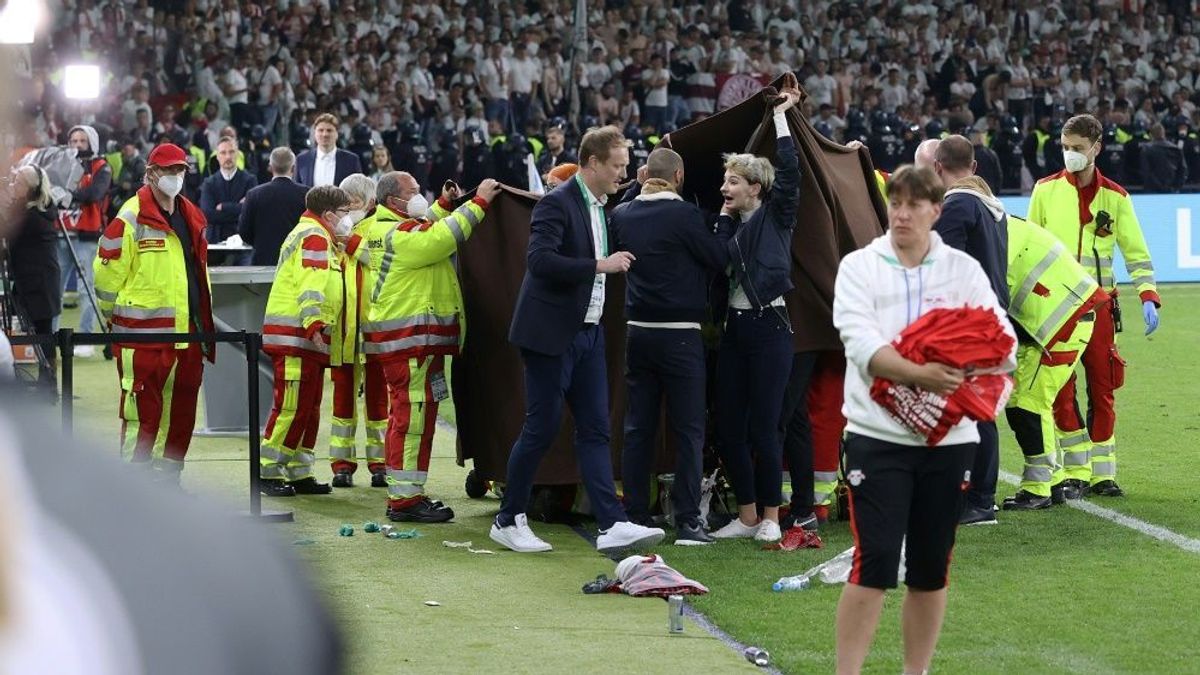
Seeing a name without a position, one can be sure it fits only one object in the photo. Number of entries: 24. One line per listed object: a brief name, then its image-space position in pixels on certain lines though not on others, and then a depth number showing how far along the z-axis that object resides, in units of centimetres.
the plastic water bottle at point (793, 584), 1366
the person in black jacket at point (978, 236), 1526
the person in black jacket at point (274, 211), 2437
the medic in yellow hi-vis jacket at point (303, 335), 1848
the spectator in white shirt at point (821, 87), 5712
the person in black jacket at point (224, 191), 3072
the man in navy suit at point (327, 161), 2867
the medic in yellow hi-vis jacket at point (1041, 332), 1684
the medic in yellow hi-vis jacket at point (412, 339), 1714
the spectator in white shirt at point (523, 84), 5319
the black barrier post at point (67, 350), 1521
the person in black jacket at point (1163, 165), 5044
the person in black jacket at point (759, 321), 1523
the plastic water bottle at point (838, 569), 1388
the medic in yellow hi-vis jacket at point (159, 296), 1794
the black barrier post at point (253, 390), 1608
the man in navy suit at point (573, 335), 1498
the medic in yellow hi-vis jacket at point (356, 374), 1870
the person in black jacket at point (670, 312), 1522
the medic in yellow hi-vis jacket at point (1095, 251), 1792
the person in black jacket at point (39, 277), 2547
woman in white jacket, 949
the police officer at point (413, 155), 4566
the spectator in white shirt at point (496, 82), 5225
